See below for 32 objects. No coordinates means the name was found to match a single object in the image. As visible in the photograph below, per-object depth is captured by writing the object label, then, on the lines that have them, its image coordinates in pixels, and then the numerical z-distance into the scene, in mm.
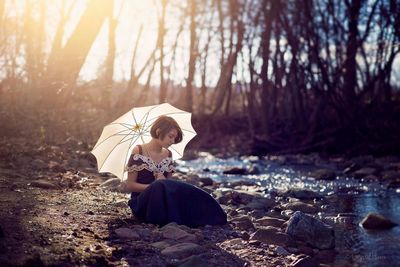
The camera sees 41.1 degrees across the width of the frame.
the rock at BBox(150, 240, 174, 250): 4494
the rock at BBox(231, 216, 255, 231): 5723
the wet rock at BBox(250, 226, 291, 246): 5180
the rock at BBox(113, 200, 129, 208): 6178
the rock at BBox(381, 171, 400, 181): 11026
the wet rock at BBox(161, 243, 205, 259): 4305
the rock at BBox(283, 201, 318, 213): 7422
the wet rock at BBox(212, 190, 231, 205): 7672
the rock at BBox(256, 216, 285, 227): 6148
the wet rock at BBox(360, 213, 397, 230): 6258
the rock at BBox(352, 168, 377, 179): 11714
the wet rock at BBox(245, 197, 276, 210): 7406
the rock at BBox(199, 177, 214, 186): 9886
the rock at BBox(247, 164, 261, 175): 12625
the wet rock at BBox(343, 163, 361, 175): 12338
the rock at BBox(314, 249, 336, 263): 4840
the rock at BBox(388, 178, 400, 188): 10117
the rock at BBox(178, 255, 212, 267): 3985
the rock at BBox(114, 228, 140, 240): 4660
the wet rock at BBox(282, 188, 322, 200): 8719
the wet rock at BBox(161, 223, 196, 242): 4773
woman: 5172
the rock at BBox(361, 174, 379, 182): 11156
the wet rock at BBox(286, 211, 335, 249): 5238
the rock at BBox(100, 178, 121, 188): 7848
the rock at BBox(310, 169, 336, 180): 11578
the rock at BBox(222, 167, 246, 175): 12602
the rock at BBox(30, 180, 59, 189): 6695
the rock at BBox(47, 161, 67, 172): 8430
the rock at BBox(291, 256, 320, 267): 4387
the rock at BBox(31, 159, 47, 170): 8355
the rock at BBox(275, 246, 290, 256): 4824
